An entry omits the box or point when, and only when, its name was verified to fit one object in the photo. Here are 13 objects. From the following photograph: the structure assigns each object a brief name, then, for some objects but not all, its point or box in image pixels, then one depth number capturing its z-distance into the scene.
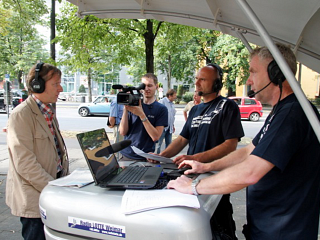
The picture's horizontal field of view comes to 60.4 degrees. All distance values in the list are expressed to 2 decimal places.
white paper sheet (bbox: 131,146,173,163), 1.86
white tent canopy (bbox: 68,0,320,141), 2.04
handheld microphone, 1.49
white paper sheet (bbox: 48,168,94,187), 1.32
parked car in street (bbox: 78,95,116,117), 18.08
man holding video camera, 2.88
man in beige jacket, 1.82
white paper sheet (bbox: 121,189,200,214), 1.05
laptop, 1.31
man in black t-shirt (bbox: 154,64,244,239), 2.21
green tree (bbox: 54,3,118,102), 7.99
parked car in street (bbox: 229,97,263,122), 17.38
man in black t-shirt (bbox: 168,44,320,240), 1.22
